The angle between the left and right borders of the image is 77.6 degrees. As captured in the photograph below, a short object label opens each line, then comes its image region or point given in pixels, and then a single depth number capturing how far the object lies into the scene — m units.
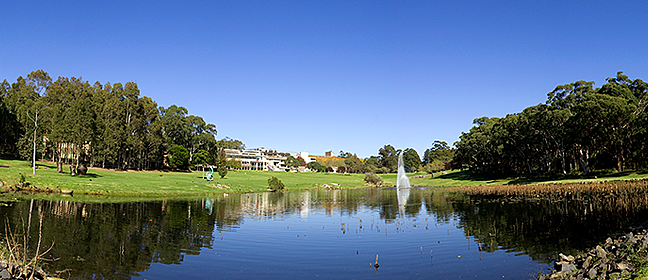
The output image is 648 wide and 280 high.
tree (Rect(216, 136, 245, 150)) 142.65
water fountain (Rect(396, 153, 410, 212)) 44.84
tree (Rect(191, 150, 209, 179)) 114.75
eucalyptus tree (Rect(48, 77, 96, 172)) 59.00
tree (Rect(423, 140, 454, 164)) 175.25
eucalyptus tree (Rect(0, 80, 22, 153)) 85.19
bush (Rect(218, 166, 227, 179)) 72.56
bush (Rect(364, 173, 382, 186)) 102.51
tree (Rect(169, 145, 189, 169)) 109.38
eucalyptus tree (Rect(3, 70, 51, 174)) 80.94
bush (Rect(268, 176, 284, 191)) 72.06
